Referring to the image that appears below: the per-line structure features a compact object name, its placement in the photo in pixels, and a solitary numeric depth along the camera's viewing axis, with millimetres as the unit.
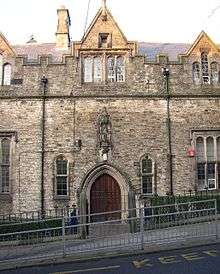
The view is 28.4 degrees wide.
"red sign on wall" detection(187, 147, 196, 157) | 20719
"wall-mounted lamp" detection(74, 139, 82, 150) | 20656
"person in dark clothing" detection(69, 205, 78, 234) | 14898
